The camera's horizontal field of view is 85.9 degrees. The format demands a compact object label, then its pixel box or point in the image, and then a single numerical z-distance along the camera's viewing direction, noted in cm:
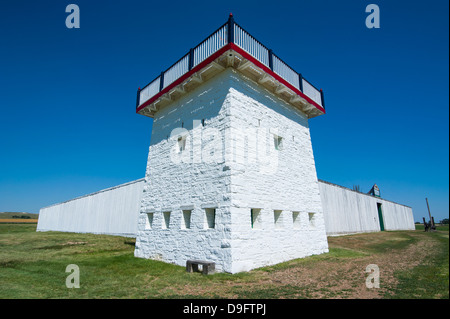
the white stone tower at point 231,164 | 836
